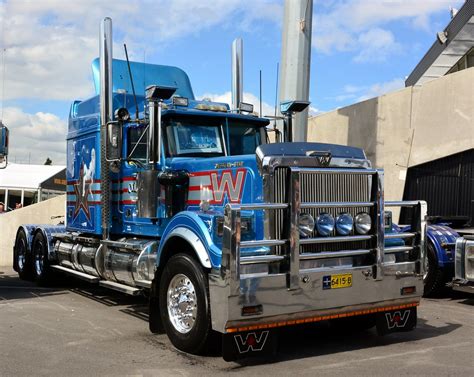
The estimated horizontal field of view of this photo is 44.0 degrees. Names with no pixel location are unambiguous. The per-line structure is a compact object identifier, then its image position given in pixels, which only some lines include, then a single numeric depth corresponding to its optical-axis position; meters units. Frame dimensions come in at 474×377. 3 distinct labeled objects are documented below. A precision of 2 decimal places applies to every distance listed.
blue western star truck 5.39
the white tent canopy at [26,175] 27.52
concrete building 13.53
